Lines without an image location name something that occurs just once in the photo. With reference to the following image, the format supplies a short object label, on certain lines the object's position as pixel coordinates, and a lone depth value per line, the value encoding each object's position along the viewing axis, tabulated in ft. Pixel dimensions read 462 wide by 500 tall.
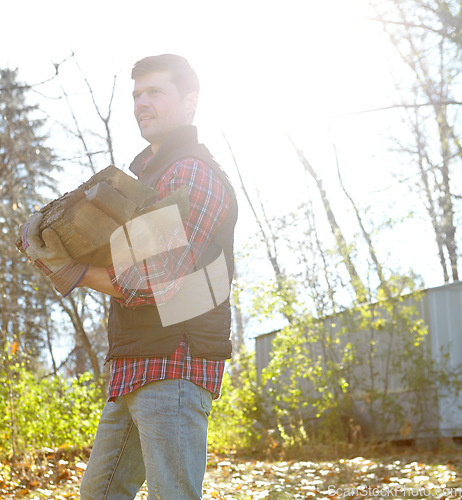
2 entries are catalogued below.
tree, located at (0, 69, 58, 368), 25.11
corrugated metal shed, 27.37
